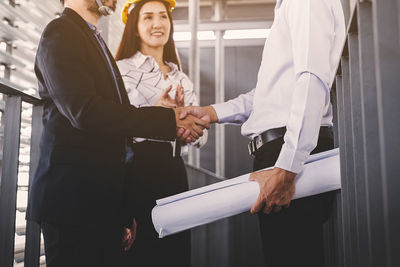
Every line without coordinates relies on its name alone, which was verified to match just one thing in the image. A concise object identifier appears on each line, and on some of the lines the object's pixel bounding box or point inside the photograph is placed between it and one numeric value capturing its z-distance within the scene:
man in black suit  1.23
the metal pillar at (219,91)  4.80
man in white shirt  1.14
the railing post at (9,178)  1.19
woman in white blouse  2.01
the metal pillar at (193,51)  4.14
